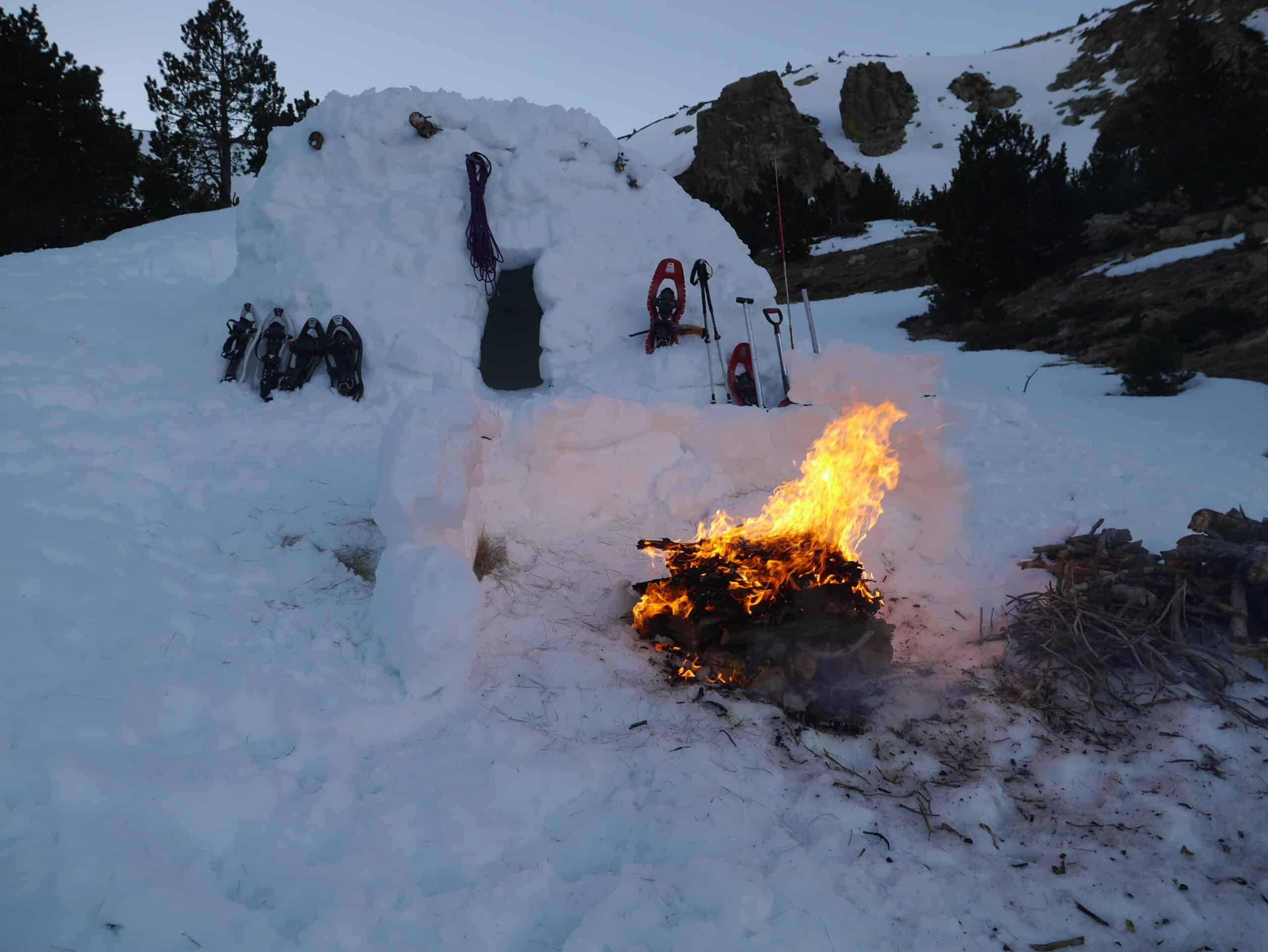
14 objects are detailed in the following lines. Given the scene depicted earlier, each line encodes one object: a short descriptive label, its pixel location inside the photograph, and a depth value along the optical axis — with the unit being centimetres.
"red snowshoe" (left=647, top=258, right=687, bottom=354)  689
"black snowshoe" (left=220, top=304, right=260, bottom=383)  684
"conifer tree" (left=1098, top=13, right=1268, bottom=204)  1386
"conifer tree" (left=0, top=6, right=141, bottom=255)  1639
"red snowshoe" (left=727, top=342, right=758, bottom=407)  684
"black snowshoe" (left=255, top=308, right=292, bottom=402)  667
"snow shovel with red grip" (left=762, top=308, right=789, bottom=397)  679
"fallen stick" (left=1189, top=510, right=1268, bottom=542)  372
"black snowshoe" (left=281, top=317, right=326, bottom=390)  672
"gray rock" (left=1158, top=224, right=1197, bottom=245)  1352
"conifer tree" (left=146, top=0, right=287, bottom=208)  2208
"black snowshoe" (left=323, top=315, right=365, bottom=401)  673
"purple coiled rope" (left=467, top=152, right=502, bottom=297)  707
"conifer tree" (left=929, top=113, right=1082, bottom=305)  1509
